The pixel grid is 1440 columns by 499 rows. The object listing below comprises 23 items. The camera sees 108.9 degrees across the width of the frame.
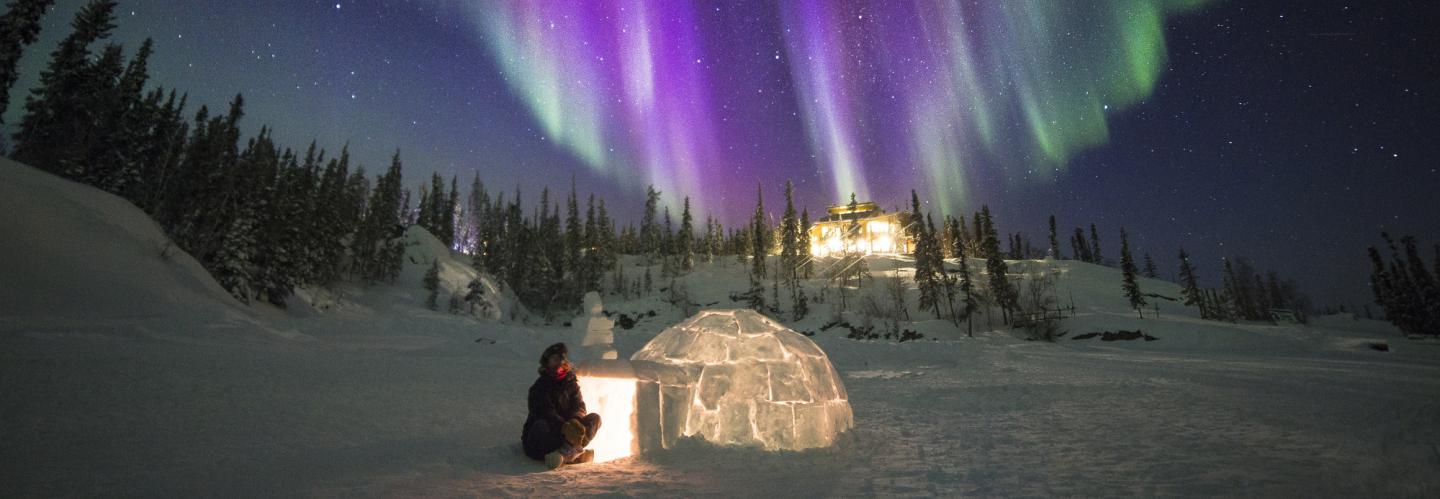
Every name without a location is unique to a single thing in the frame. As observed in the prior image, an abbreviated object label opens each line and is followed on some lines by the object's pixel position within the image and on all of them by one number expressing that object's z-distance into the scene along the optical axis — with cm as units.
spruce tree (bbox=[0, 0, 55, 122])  2747
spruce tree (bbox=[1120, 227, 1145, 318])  5118
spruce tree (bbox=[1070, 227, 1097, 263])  8781
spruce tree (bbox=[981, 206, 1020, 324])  4578
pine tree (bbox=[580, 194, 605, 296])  6240
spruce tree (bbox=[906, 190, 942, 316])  5031
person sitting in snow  611
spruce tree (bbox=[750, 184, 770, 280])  6366
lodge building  7906
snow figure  736
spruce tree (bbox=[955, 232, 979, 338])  4512
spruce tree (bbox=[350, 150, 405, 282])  4694
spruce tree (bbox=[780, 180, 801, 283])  6388
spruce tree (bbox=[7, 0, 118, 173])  3591
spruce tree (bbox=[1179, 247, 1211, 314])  5931
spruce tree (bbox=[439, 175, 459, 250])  7181
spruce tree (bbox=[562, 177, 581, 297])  6181
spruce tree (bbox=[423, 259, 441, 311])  4450
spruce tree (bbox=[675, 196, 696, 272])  7612
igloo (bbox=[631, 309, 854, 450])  727
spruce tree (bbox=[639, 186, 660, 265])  8650
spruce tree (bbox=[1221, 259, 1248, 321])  6911
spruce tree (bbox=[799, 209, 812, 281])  7006
